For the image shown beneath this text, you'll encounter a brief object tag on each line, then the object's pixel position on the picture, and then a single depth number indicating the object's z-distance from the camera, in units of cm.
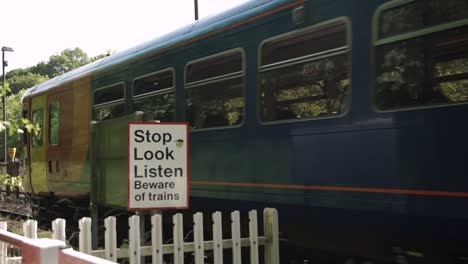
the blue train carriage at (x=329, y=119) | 411
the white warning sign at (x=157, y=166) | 487
